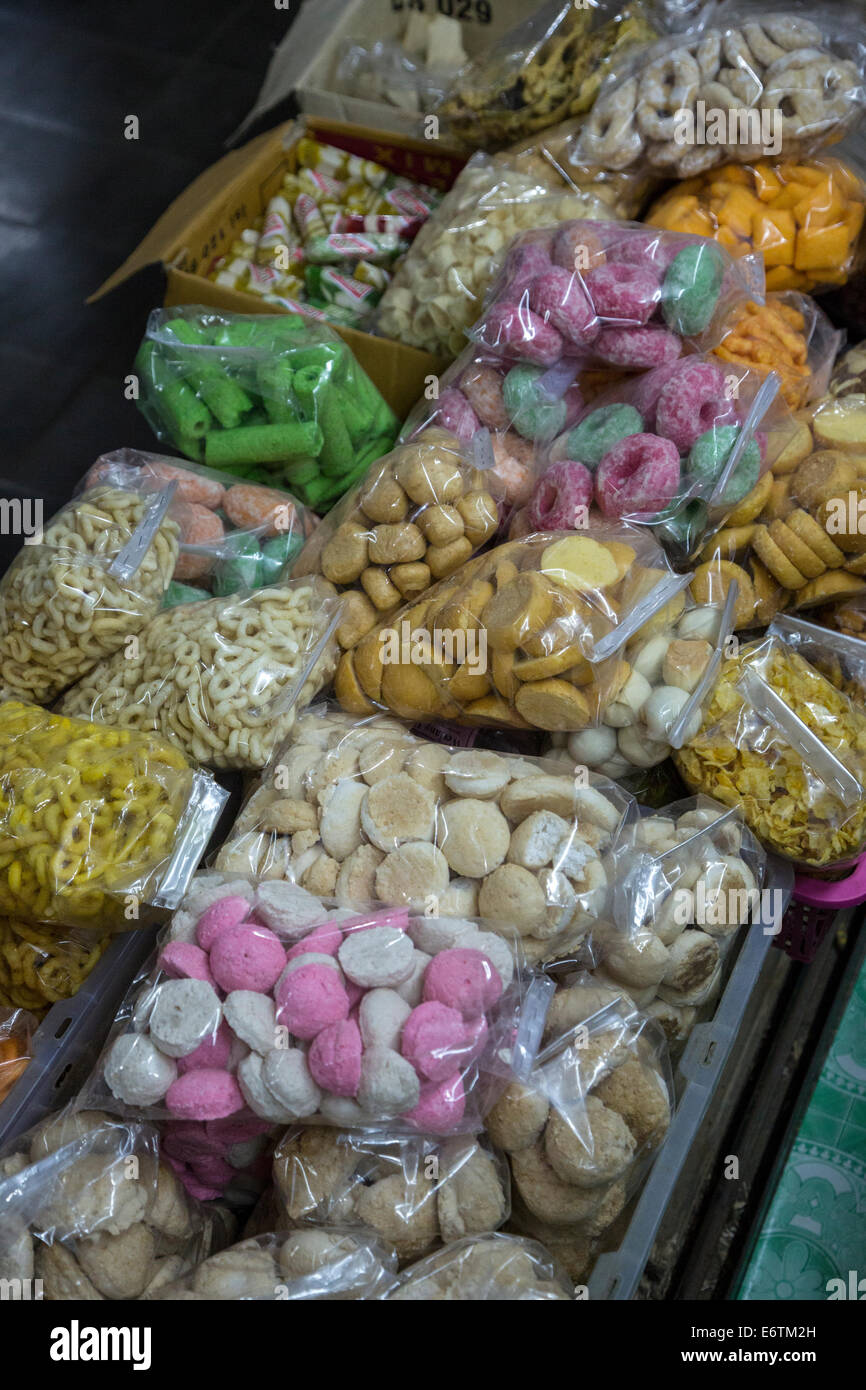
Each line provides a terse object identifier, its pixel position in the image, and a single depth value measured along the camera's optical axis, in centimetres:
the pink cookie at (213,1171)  125
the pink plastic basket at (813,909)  155
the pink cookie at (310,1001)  110
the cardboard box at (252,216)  212
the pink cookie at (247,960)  114
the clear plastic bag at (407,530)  159
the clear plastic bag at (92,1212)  114
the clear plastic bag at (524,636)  141
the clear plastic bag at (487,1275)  108
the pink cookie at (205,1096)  111
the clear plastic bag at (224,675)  145
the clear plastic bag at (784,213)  199
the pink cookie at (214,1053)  113
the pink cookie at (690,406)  157
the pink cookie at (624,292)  166
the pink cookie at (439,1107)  112
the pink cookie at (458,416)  176
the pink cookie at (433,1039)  109
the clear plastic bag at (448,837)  127
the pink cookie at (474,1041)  113
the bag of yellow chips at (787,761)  144
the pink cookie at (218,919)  118
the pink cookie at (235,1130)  118
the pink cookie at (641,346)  168
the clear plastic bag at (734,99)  198
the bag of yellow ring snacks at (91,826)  127
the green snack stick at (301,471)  184
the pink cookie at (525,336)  170
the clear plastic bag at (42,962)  140
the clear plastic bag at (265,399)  178
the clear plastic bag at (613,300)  167
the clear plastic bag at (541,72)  224
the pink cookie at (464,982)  113
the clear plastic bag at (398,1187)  116
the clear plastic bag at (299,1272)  108
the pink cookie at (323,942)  117
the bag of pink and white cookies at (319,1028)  109
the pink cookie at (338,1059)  108
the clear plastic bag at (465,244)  197
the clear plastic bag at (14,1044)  139
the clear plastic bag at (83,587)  153
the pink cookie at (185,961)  116
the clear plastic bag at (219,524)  170
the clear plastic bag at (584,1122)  117
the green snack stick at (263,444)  177
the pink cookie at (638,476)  154
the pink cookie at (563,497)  159
